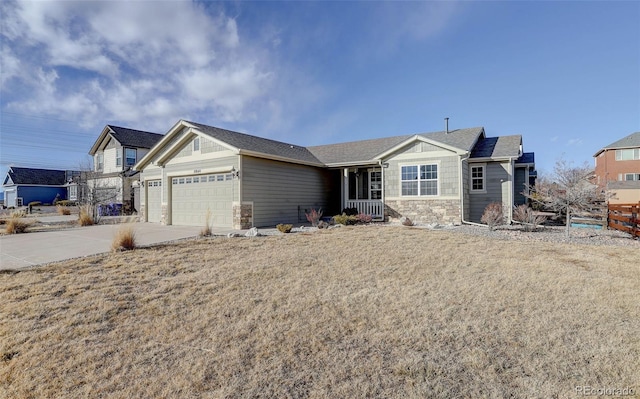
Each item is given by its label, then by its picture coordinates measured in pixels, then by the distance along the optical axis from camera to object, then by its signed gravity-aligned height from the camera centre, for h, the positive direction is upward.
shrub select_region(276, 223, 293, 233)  10.81 -0.99
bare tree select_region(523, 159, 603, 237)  9.63 +0.23
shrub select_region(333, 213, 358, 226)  12.81 -0.83
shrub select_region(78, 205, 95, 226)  15.18 -0.73
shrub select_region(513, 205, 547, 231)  10.80 -0.75
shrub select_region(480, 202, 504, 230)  11.08 -0.68
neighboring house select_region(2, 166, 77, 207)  39.41 +2.29
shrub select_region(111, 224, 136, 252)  8.15 -1.03
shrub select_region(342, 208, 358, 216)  15.14 -0.59
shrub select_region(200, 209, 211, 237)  10.50 -1.06
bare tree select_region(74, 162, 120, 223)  20.74 +1.37
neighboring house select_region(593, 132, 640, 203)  33.44 +4.13
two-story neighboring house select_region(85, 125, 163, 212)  25.11 +3.71
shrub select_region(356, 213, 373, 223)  13.40 -0.83
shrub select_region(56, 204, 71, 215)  24.19 -0.64
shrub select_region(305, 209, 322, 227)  13.09 -0.82
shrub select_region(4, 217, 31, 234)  12.36 -0.96
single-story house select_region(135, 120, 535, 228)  13.29 +1.06
